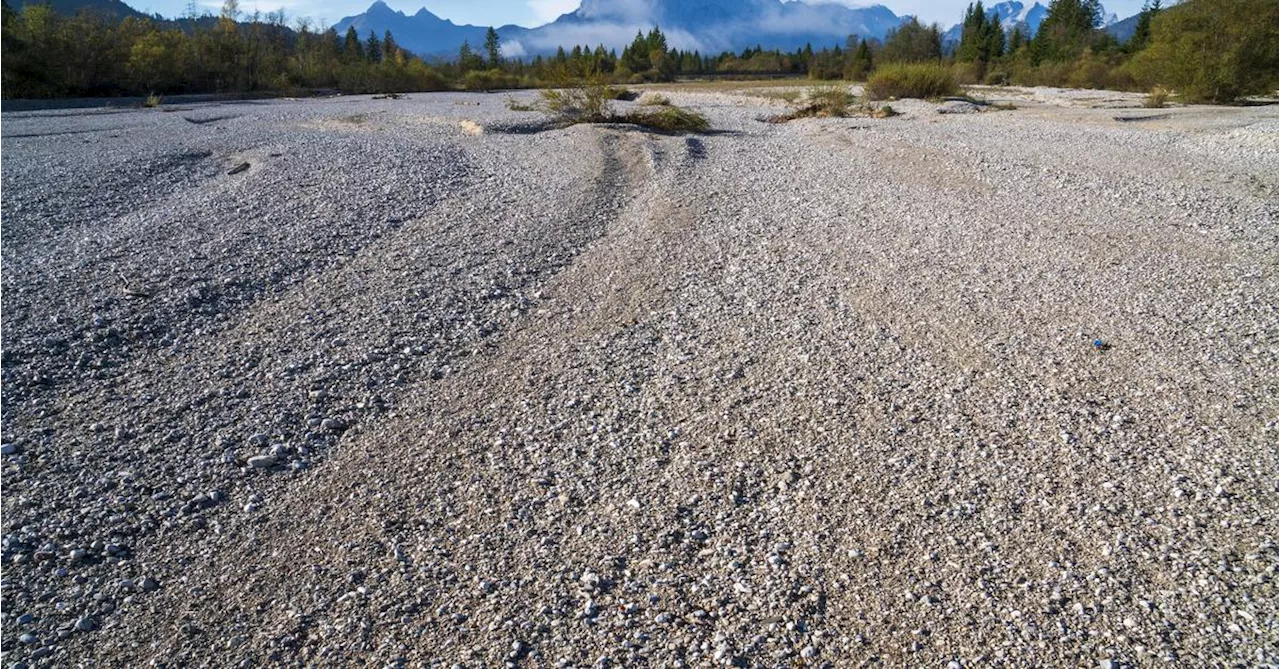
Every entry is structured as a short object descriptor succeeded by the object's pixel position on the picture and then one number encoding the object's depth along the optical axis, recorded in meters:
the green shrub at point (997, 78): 50.91
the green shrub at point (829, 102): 24.62
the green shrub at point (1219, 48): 24.38
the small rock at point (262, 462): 4.07
